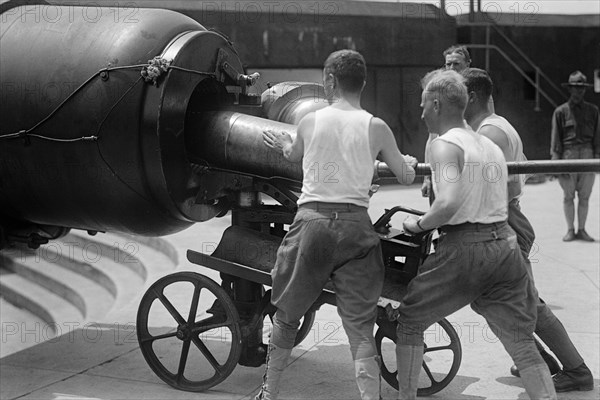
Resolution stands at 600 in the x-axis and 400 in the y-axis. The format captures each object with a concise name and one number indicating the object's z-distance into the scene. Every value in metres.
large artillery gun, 5.02
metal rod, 4.49
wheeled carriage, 4.85
